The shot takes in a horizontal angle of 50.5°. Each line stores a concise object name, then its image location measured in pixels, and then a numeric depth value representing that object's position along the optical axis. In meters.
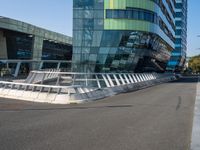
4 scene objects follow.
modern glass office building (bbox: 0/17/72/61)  37.41
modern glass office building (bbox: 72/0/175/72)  30.56
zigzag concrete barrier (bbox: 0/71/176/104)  10.25
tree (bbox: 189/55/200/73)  81.72
